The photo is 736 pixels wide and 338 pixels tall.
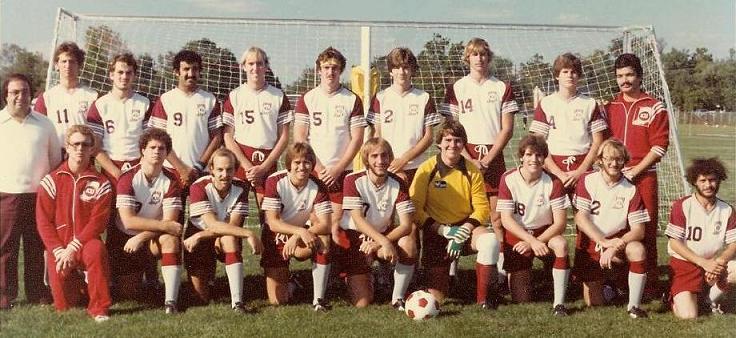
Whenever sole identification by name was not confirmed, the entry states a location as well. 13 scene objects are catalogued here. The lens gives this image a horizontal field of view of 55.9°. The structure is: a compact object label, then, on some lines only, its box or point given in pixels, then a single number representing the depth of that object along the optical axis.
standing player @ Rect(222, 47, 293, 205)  4.64
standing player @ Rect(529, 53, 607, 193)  4.55
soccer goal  6.58
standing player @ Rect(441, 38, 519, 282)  4.72
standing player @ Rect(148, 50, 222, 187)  4.51
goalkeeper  4.20
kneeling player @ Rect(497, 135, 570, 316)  4.04
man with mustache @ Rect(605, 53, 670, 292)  4.39
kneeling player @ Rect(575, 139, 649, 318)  3.95
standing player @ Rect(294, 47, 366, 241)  4.56
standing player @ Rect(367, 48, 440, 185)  4.61
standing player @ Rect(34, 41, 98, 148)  4.46
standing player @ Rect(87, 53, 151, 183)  4.45
